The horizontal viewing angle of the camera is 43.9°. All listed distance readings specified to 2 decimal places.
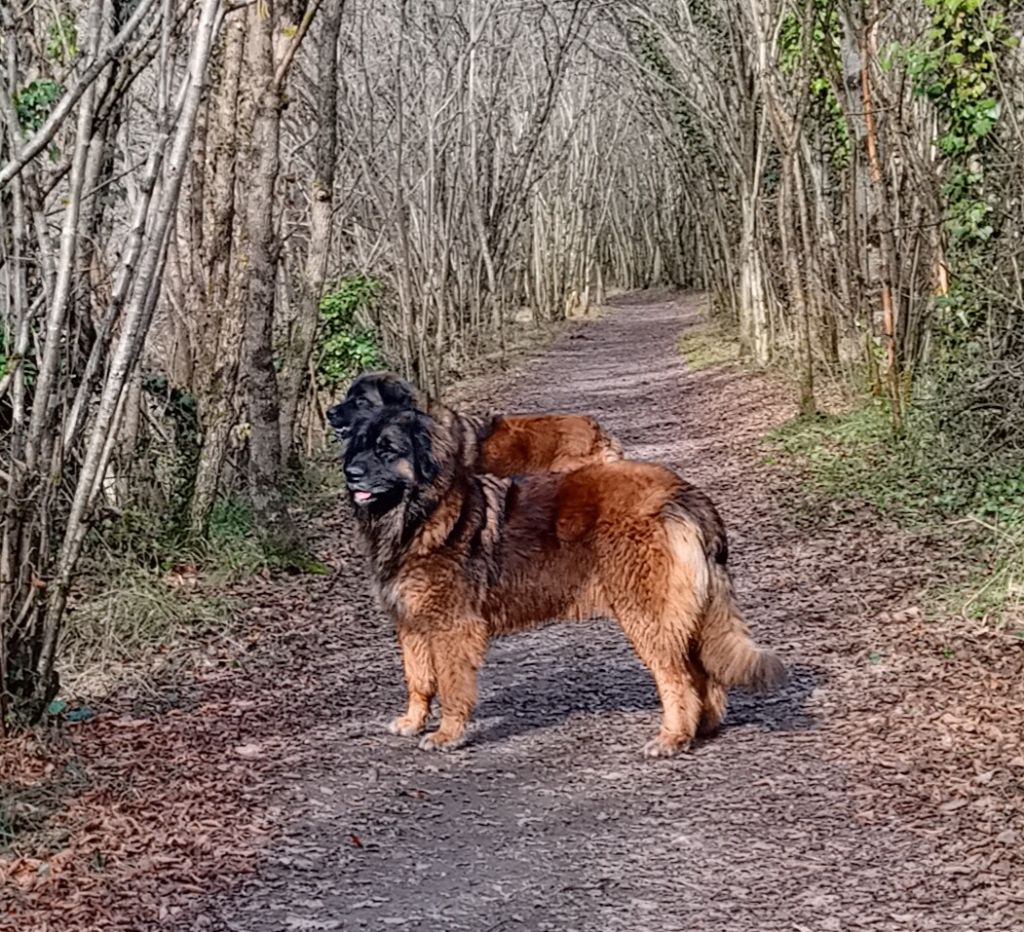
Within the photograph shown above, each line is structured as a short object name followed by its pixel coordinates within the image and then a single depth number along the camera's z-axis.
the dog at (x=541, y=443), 8.40
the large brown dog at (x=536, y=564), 5.38
